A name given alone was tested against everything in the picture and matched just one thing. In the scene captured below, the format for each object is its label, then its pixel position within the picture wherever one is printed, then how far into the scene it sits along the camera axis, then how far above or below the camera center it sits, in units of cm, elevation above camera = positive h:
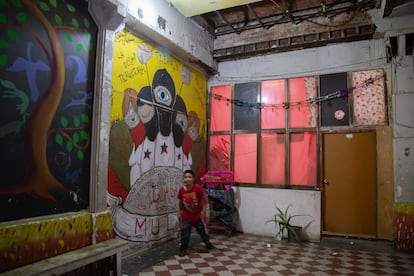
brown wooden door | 556 -49
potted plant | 564 -137
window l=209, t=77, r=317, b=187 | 613 +61
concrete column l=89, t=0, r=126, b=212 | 358 +75
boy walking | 479 -84
